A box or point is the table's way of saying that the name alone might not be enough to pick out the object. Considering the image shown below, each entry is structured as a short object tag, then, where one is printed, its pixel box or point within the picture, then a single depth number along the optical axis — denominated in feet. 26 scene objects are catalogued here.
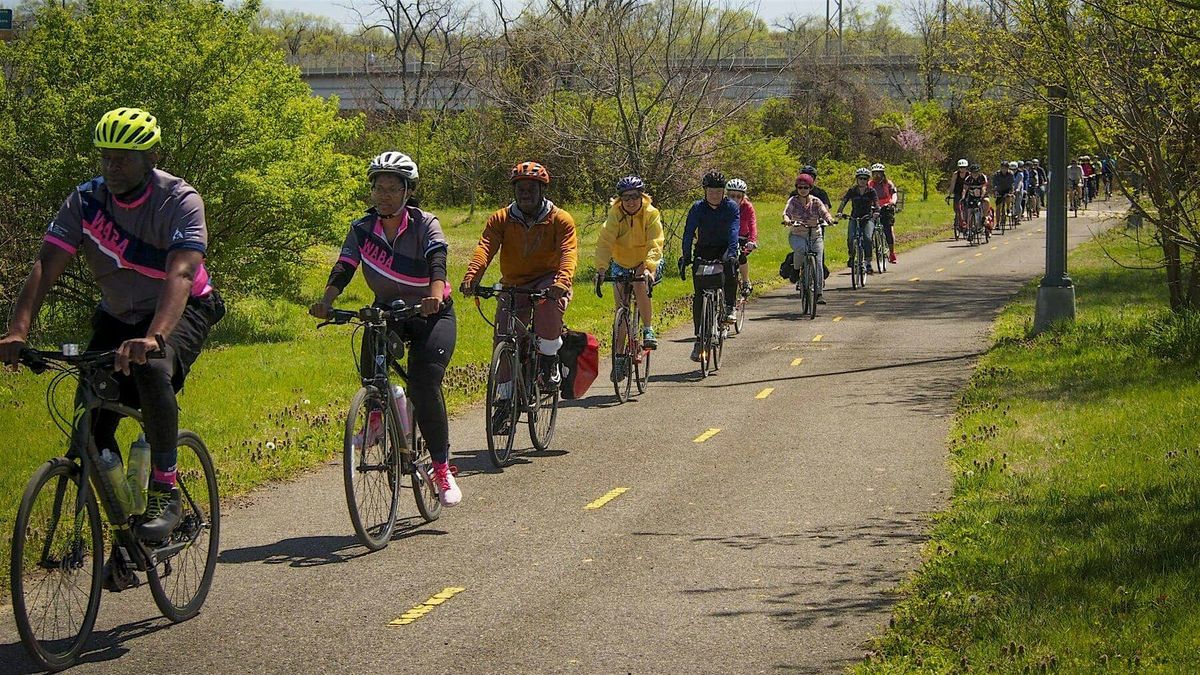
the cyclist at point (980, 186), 122.21
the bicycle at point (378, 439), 26.00
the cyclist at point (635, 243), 46.24
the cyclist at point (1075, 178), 147.43
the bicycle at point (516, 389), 34.32
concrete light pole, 54.49
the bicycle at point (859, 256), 84.38
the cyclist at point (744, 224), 60.18
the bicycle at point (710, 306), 50.14
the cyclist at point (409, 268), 27.71
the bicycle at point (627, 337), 45.70
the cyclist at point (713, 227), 50.62
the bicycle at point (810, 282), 68.28
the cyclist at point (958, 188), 118.83
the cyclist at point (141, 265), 21.12
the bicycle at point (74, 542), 19.61
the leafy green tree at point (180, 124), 66.95
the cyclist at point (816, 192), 71.92
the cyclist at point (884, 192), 88.22
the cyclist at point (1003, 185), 131.13
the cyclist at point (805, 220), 69.92
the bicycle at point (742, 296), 60.44
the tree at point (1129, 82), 38.81
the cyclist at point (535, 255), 35.06
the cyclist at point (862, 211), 84.43
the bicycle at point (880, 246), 91.30
